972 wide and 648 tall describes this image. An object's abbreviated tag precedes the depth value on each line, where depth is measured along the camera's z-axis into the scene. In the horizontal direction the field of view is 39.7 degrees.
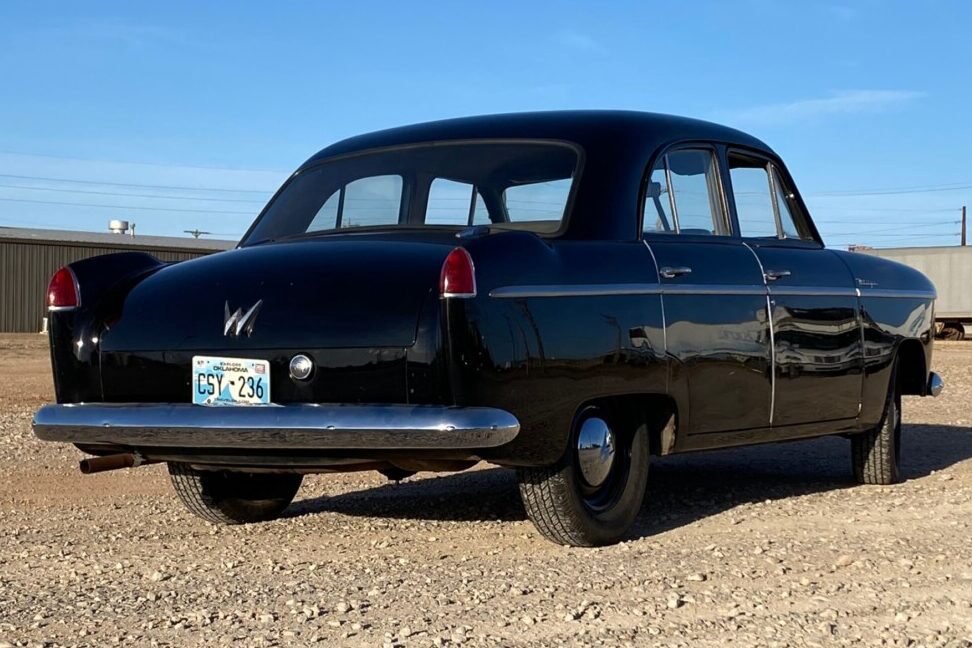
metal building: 38.12
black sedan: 4.50
